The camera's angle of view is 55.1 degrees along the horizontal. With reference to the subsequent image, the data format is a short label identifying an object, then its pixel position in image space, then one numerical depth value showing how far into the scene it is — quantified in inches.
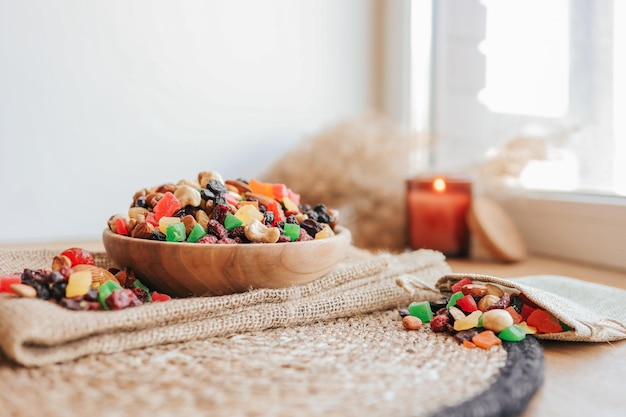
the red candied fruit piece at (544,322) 26.1
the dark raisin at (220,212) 27.9
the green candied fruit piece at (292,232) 28.0
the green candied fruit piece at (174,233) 26.4
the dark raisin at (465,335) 25.0
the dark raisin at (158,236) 26.8
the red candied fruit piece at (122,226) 28.1
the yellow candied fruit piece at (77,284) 23.6
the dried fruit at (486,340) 24.1
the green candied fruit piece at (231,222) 27.3
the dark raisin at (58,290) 23.7
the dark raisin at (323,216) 31.6
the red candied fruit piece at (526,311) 27.1
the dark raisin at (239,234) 27.1
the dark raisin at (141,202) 30.7
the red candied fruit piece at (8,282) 24.5
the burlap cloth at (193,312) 21.1
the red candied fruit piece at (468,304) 27.1
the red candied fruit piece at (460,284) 28.9
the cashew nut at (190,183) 30.7
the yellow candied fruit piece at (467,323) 25.9
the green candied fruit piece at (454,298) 27.9
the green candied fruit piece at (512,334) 24.8
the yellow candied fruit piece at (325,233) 29.1
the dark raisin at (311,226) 29.7
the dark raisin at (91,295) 23.8
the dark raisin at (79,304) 23.1
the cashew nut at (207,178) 30.8
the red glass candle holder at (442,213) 48.0
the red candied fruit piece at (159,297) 26.2
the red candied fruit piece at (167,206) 28.3
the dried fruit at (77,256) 27.7
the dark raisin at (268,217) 28.9
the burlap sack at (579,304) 25.8
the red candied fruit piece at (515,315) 26.7
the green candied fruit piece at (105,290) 23.9
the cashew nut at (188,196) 28.7
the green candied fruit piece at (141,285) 27.3
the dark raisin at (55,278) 23.7
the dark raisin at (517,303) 27.5
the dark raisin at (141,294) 26.3
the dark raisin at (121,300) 23.7
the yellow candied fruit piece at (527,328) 25.9
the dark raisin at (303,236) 28.4
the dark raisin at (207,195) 29.2
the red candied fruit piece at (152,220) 27.9
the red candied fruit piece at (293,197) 33.1
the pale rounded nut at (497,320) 25.2
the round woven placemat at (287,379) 18.0
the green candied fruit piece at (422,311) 28.2
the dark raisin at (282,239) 27.5
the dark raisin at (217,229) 27.0
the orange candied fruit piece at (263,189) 32.4
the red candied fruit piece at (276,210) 29.7
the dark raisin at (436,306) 29.0
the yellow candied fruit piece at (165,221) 27.2
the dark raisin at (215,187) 29.6
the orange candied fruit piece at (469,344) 24.4
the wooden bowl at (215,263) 25.7
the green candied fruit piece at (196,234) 26.5
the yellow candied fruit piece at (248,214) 28.0
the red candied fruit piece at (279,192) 32.3
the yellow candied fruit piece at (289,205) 31.5
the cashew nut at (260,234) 26.7
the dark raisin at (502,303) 26.6
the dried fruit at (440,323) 26.5
